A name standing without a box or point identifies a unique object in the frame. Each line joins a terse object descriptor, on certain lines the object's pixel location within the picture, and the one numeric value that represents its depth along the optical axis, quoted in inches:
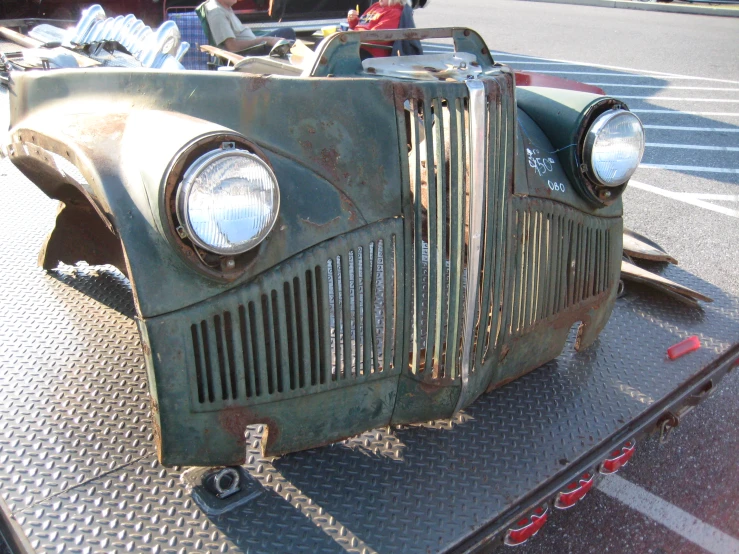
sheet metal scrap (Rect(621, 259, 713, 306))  112.8
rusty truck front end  65.4
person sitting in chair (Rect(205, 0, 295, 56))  176.2
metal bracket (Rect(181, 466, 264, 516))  69.9
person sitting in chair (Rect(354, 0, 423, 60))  261.4
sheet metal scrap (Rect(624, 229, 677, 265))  128.4
